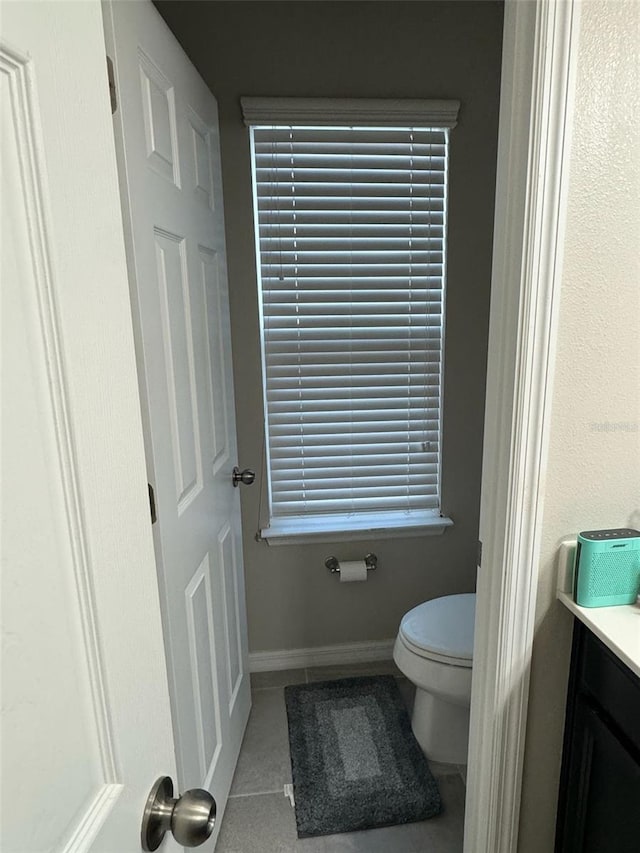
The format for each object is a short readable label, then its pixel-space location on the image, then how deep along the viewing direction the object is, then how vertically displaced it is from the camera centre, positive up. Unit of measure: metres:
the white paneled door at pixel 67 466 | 0.40 -0.12
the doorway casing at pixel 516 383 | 0.88 -0.12
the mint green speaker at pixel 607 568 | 1.03 -0.47
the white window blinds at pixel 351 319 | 1.95 +0.00
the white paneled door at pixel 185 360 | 1.00 -0.08
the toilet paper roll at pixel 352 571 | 2.20 -0.98
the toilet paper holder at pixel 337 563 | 2.22 -0.96
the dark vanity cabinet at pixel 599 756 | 0.95 -0.81
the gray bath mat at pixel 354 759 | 1.64 -1.43
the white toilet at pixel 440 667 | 1.67 -1.05
